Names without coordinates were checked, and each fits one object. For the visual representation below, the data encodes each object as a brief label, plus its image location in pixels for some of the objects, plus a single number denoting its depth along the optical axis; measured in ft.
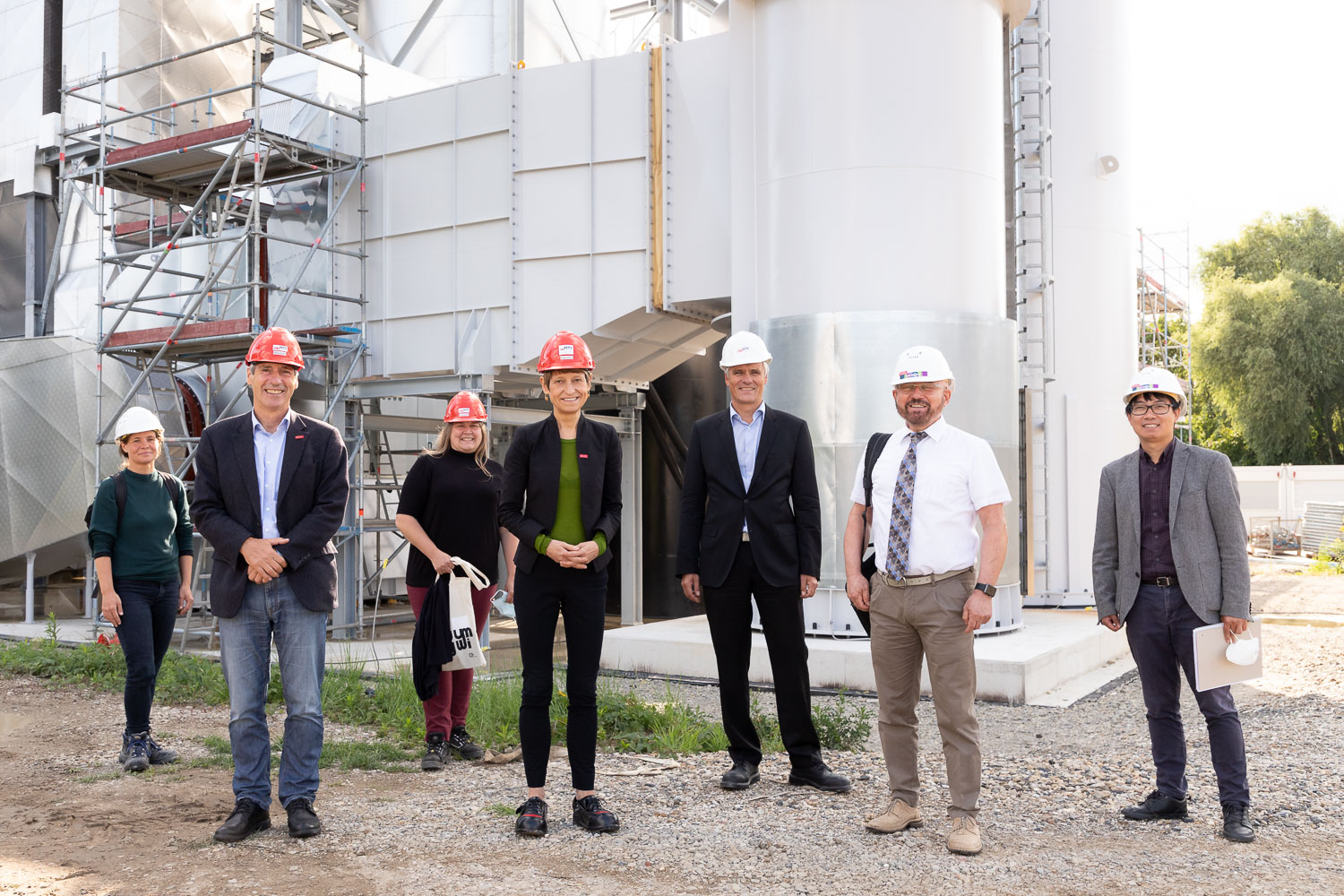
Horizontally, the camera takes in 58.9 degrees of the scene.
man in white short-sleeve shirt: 16.70
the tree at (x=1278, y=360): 118.32
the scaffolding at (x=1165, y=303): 73.61
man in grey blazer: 17.46
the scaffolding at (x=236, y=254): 42.11
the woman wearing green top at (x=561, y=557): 17.37
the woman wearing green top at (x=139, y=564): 22.30
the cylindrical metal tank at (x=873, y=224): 34.53
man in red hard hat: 17.02
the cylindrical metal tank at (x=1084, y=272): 50.93
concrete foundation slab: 30.01
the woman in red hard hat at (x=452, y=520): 22.50
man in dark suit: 19.75
